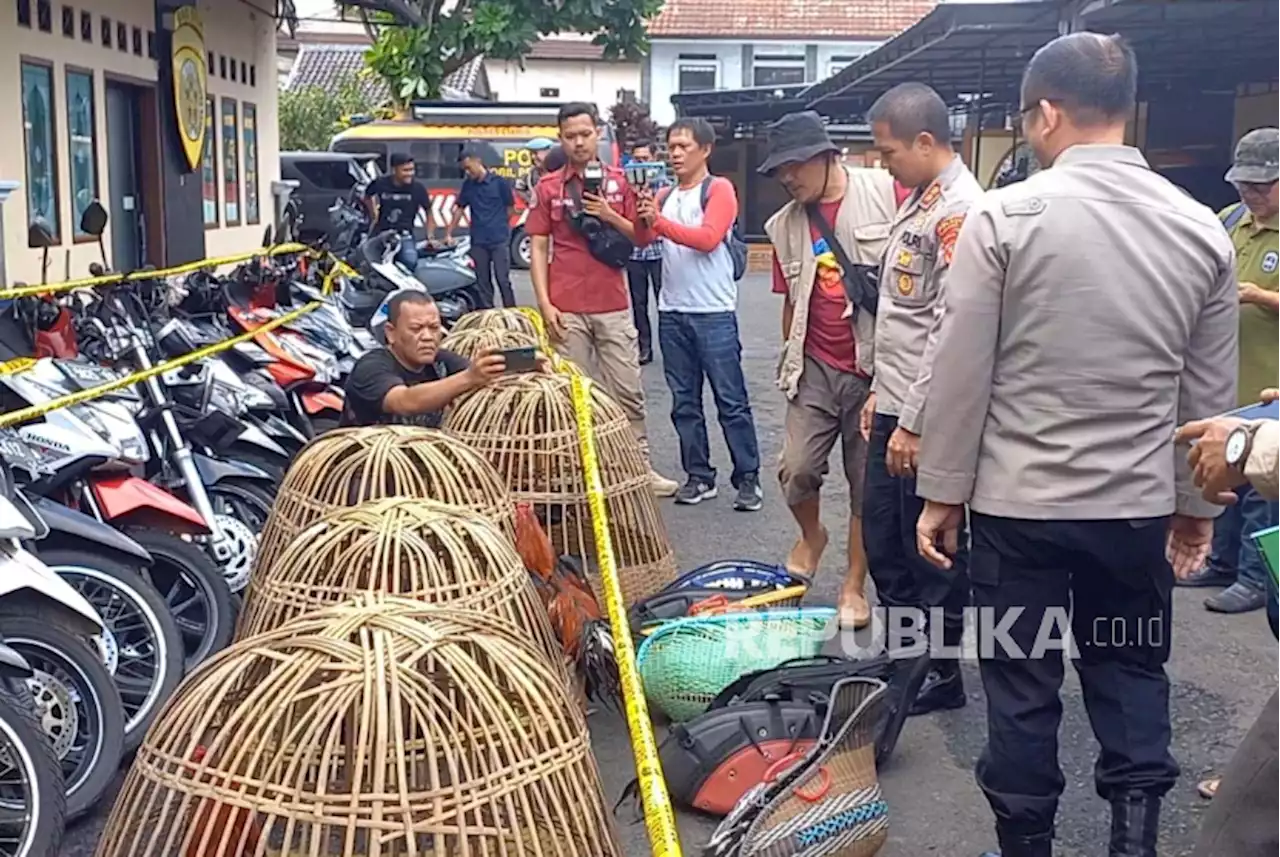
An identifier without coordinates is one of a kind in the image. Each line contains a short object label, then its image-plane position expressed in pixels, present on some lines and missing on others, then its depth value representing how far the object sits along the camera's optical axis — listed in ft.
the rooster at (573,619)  13.67
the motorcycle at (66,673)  11.56
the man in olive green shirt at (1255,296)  16.75
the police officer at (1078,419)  9.82
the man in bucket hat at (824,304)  16.22
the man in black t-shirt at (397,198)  44.34
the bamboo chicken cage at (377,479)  12.41
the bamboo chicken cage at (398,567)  10.11
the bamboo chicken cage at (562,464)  15.96
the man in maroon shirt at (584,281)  21.66
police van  73.10
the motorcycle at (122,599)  12.70
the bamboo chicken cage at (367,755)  7.13
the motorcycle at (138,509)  13.79
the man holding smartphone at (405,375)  15.56
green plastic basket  13.80
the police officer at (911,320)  13.38
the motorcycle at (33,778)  10.34
